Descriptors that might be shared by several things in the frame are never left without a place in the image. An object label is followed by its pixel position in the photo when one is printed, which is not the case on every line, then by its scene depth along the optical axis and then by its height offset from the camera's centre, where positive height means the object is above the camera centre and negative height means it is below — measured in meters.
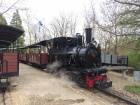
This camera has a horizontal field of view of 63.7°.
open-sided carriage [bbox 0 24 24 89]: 5.26 -0.47
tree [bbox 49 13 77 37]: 25.40 +5.41
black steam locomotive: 5.49 -0.47
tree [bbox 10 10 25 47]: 30.36 +8.17
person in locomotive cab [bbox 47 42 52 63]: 8.24 +0.03
